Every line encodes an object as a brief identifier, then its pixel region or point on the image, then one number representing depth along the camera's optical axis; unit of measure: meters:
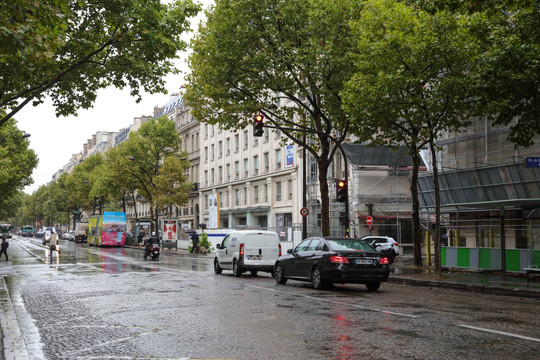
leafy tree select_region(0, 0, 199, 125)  16.55
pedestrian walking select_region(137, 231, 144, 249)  62.22
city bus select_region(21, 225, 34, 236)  153.88
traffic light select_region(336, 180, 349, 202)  22.12
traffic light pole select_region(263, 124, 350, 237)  22.38
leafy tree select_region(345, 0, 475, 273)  18.52
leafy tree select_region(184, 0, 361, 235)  23.17
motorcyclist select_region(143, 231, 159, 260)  33.62
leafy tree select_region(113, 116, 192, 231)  56.97
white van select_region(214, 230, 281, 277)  20.78
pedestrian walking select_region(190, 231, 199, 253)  46.28
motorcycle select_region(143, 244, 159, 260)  33.62
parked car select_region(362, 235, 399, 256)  35.94
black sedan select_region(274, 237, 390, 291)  14.91
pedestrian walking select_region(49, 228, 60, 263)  39.22
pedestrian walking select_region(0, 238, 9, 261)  32.82
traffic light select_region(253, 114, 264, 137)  21.05
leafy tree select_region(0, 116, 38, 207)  49.32
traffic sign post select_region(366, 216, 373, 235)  34.19
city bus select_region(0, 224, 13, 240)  104.62
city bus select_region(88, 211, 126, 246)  60.50
